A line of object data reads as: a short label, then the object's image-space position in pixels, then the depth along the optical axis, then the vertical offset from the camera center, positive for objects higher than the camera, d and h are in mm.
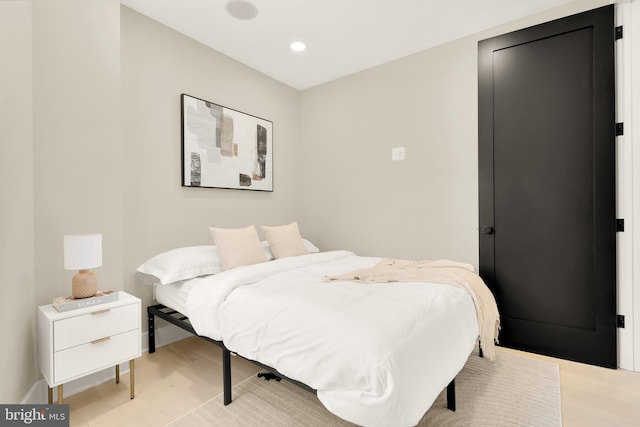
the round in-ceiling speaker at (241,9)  2430 +1628
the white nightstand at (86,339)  1646 -714
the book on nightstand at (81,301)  1744 -511
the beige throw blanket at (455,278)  1990 -452
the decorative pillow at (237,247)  2473 -293
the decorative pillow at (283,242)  2936 -295
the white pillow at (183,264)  2256 -396
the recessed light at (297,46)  3027 +1628
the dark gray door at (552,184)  2318 +207
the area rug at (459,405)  1691 -1145
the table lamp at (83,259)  1734 -263
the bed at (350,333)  1197 -575
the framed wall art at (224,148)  2867 +656
